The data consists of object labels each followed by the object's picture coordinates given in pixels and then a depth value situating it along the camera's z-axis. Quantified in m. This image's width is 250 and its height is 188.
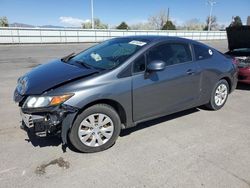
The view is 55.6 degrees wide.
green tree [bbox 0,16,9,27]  27.66
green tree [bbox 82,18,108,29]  43.69
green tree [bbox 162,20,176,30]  36.89
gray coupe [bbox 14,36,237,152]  2.96
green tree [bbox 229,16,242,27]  57.91
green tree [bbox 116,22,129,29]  36.06
